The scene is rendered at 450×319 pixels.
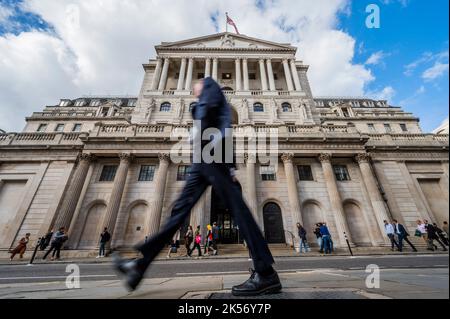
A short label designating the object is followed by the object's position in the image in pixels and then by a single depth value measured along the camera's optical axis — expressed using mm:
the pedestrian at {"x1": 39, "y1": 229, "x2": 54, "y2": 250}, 12305
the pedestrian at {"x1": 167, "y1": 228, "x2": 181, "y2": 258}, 12504
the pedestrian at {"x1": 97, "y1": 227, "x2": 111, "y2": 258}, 12005
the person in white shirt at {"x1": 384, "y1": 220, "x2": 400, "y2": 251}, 12516
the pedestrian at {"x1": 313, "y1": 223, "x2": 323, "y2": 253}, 12669
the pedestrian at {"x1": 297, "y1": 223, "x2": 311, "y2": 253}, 12540
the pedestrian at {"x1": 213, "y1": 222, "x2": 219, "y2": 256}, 12156
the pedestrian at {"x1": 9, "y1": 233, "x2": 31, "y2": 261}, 11794
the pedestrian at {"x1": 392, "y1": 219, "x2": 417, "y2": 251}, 11662
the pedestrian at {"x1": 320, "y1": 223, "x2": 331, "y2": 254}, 11984
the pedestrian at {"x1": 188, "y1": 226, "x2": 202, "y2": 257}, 11335
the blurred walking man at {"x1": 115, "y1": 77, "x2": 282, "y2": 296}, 1823
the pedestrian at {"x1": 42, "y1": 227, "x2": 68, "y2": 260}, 10869
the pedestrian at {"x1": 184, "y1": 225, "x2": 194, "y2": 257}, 11570
